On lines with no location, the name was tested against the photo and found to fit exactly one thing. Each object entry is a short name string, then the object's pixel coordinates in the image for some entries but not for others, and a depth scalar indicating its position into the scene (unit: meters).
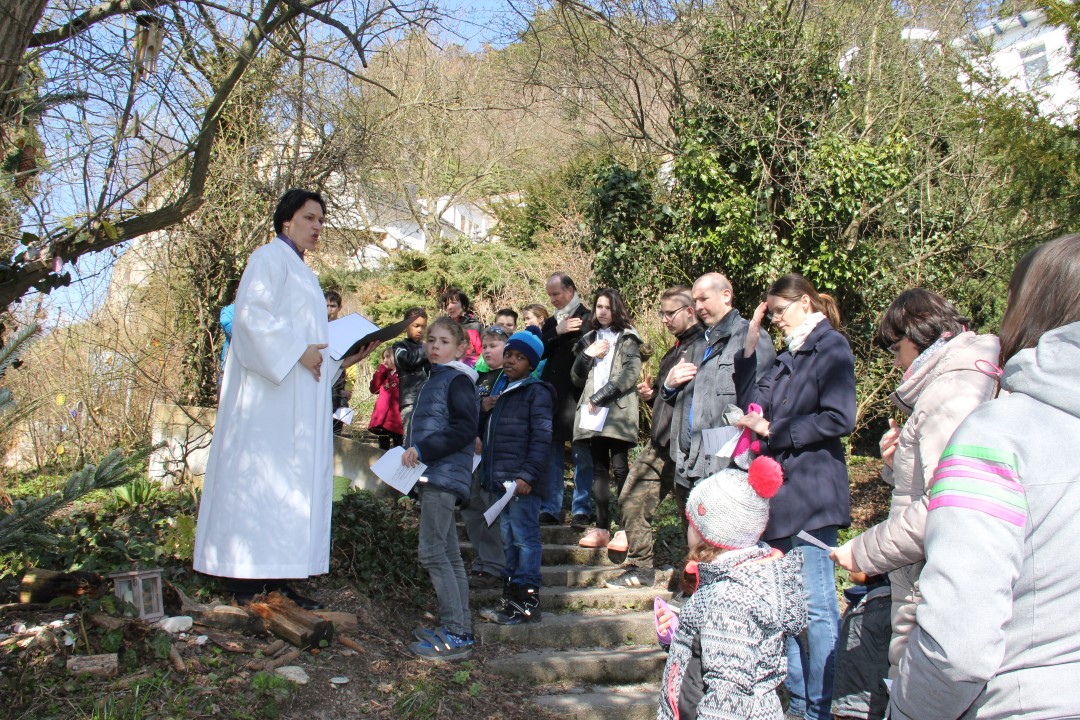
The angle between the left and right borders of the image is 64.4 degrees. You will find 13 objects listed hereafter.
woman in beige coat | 2.64
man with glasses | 5.88
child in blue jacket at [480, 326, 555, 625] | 5.24
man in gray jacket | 5.26
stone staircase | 4.52
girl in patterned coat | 2.67
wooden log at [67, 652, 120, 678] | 3.59
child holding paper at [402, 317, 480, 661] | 4.60
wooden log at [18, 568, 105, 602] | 4.14
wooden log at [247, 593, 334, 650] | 4.21
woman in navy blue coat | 3.96
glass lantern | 4.10
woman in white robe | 4.41
